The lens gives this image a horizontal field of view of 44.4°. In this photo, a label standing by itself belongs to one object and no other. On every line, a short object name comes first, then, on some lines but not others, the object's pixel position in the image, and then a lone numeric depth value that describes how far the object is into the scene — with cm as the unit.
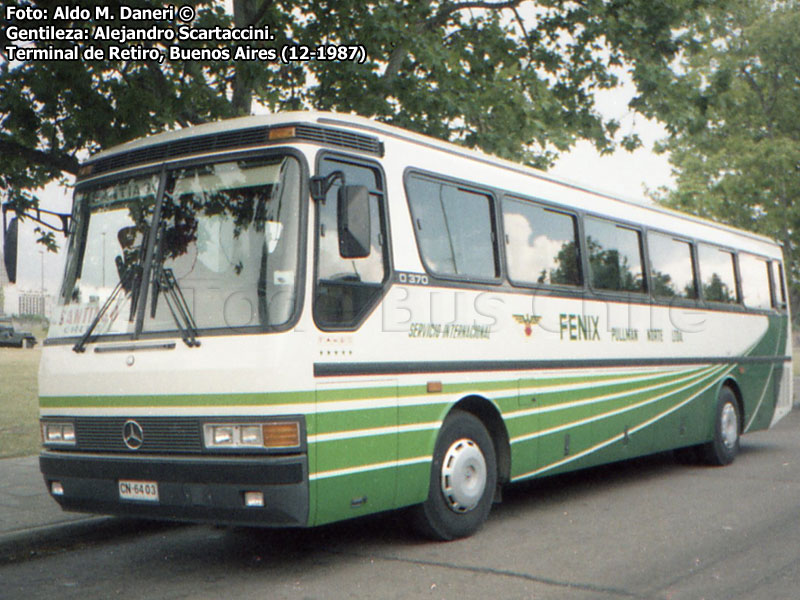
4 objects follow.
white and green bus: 624
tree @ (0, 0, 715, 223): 1109
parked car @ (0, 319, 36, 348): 6253
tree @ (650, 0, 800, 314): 3241
